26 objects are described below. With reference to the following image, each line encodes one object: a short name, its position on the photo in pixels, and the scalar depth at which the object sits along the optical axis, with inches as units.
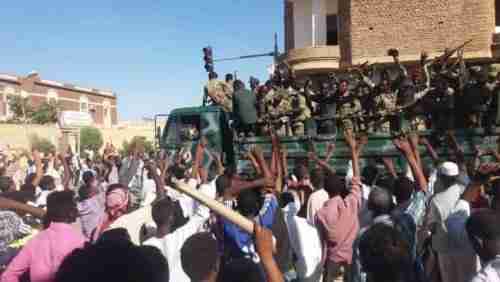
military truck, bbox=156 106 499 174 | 249.6
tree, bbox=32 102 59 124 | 1628.9
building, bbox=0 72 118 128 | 1660.9
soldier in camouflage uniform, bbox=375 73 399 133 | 285.9
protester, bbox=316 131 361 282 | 150.3
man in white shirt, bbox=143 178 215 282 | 115.4
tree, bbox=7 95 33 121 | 1600.0
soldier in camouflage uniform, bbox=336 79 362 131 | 297.9
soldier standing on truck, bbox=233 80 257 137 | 338.0
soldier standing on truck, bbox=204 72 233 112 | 395.0
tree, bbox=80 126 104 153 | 1518.2
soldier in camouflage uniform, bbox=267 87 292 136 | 335.0
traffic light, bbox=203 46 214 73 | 456.0
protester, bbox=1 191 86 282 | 105.1
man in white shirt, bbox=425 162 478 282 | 129.0
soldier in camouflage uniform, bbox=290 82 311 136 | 330.0
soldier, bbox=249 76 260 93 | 368.2
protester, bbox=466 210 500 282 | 91.8
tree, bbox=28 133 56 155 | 1244.2
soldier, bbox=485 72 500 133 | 252.6
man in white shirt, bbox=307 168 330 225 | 169.3
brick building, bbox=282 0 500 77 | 549.6
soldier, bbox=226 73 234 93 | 404.5
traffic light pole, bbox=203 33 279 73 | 456.8
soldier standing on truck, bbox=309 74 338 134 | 299.4
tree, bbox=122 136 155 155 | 1424.2
